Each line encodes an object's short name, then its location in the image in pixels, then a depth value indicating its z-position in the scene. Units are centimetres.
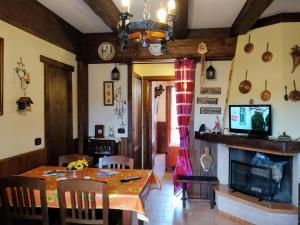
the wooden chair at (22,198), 200
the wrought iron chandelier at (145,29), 203
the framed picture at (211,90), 415
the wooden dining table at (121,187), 210
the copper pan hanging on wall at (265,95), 343
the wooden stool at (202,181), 386
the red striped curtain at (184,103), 413
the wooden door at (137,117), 462
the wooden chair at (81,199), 197
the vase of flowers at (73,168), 258
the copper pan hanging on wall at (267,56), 343
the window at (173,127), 700
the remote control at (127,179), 246
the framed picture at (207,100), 415
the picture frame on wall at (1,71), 259
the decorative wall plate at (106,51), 431
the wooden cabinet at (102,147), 426
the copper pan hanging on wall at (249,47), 369
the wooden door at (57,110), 350
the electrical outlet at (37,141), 319
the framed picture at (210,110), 414
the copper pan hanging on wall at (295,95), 322
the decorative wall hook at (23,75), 288
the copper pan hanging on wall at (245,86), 369
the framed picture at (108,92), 445
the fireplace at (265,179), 328
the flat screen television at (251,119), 336
